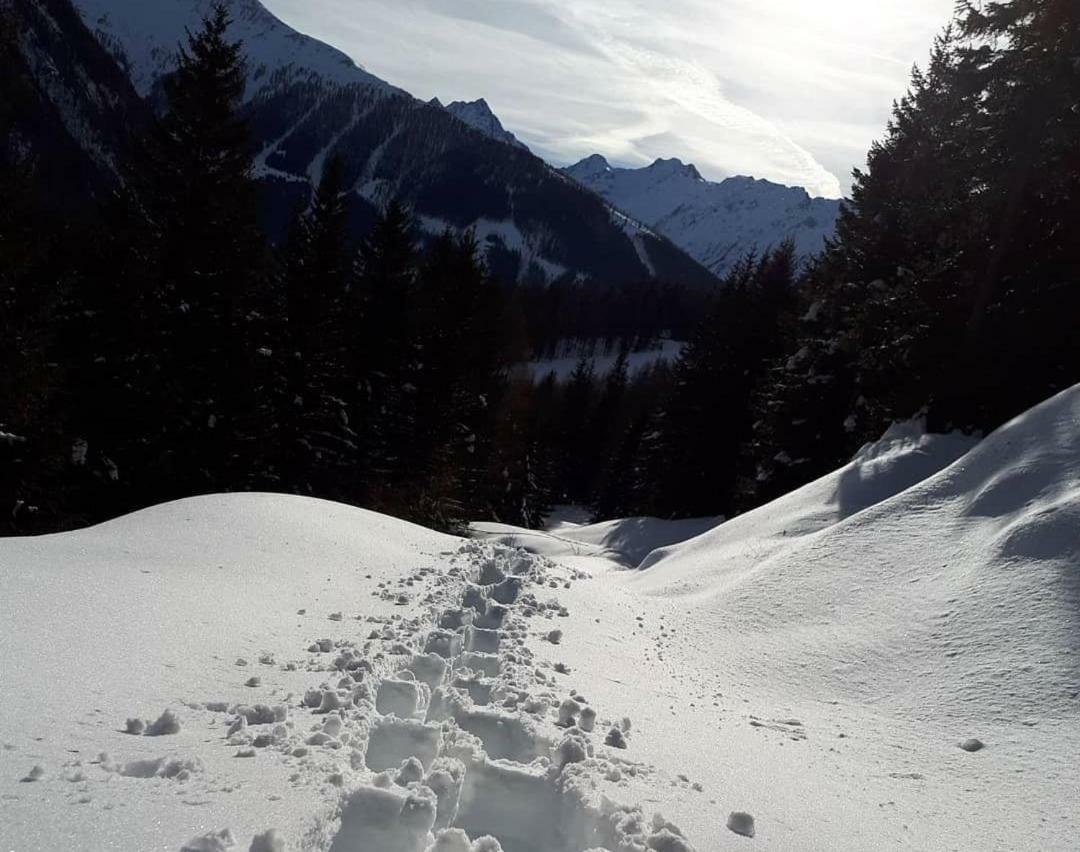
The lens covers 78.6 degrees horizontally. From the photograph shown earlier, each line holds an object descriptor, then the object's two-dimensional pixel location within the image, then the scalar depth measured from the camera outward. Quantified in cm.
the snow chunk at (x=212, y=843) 293
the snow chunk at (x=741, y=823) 397
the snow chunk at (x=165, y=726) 386
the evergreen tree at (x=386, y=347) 2577
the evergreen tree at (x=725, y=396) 2894
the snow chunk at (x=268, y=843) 302
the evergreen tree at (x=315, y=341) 2161
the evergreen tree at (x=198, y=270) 1573
